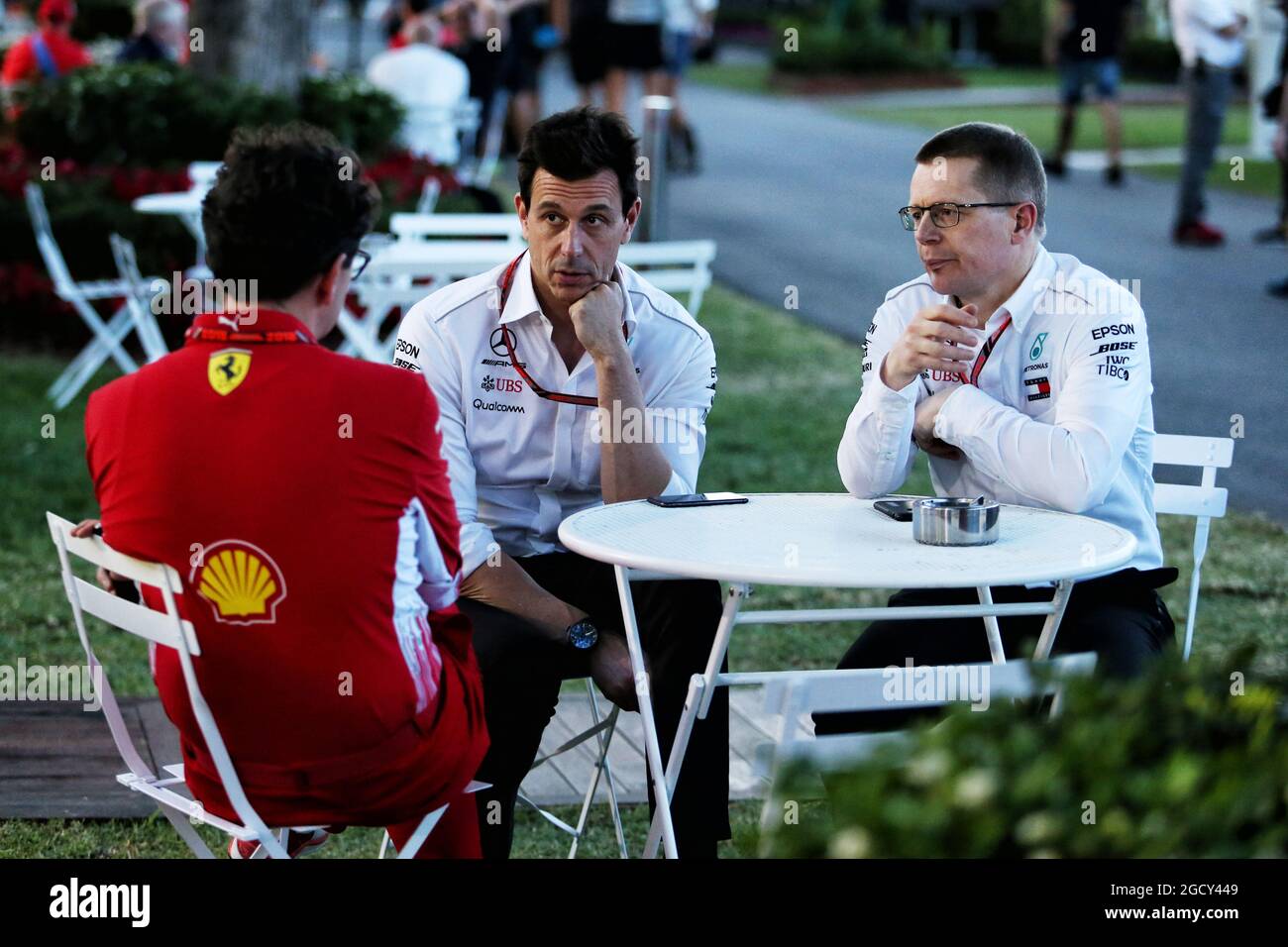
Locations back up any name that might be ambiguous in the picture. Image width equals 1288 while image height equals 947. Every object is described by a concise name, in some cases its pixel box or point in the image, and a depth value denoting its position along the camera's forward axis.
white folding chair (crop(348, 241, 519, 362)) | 7.37
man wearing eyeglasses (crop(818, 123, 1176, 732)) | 3.63
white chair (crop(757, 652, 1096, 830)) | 2.03
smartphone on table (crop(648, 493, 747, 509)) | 3.70
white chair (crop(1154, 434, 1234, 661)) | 4.10
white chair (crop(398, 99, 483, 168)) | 13.50
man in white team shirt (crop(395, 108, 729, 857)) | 3.69
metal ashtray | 3.26
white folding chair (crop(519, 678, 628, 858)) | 3.97
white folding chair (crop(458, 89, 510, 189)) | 14.89
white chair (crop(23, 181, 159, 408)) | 9.02
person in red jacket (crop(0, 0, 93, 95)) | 12.47
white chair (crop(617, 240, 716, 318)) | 7.98
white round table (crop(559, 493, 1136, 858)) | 3.01
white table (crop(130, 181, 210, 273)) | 8.80
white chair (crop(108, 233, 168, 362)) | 8.90
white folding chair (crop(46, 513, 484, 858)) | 2.67
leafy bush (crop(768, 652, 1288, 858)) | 1.72
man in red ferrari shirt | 2.74
